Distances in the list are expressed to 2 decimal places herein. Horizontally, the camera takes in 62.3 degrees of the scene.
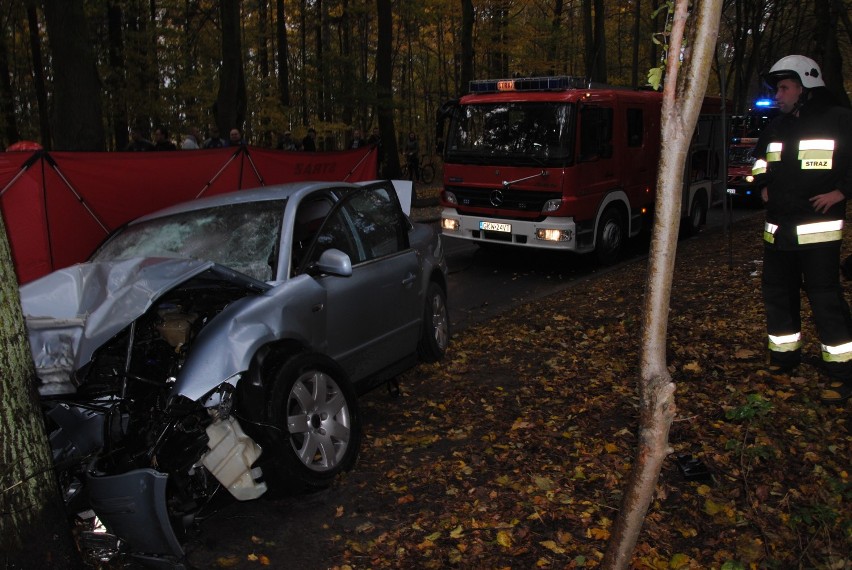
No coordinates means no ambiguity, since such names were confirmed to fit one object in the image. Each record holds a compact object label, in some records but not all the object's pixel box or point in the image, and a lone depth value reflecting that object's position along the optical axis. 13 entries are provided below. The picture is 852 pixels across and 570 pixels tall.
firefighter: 4.64
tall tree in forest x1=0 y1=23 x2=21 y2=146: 23.31
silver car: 3.23
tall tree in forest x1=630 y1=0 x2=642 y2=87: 33.41
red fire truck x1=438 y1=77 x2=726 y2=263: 10.04
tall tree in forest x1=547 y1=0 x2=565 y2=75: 30.03
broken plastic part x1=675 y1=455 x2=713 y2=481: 3.88
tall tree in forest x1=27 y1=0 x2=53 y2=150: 22.45
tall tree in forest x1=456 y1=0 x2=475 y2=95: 21.31
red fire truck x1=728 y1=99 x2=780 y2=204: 18.58
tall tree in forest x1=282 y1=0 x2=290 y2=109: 25.92
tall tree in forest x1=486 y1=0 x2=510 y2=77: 28.22
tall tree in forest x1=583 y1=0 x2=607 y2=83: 22.95
